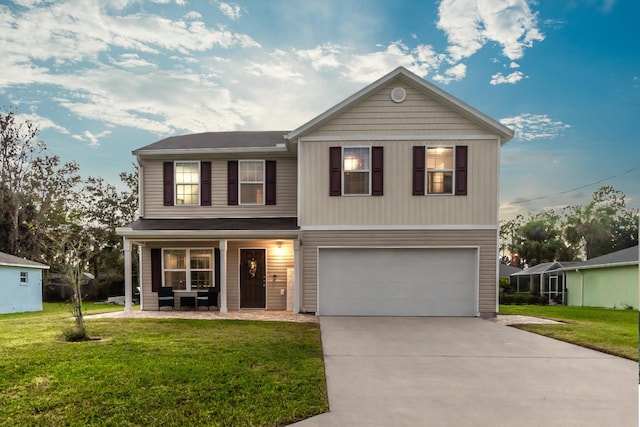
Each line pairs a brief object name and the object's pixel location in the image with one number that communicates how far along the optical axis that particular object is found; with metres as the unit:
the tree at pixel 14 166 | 22.19
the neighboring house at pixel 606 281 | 17.73
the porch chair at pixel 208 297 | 11.90
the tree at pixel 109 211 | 25.50
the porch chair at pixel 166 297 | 11.84
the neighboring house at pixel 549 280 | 23.66
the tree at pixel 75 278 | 7.20
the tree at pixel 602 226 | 34.72
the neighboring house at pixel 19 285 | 15.89
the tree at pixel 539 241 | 36.41
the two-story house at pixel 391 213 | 11.23
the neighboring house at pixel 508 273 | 31.42
